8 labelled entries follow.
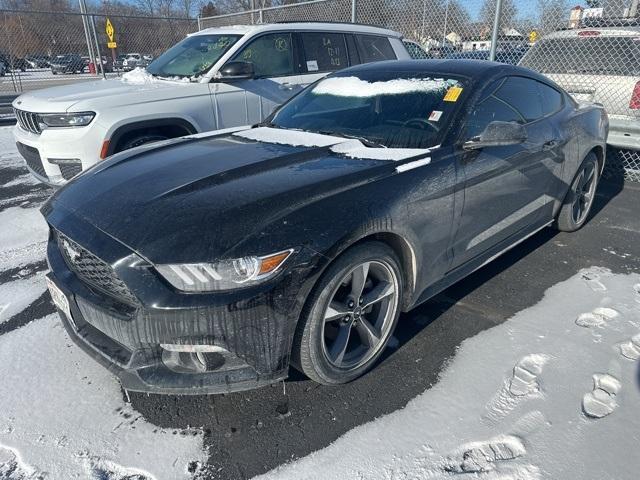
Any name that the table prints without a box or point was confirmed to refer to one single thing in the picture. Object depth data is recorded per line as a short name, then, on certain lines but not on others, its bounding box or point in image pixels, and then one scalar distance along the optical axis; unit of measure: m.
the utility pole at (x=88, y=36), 13.87
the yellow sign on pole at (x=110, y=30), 16.51
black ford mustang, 1.95
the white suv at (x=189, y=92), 4.39
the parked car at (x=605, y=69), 5.59
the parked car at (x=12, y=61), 14.07
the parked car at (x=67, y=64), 16.52
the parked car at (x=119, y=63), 19.38
